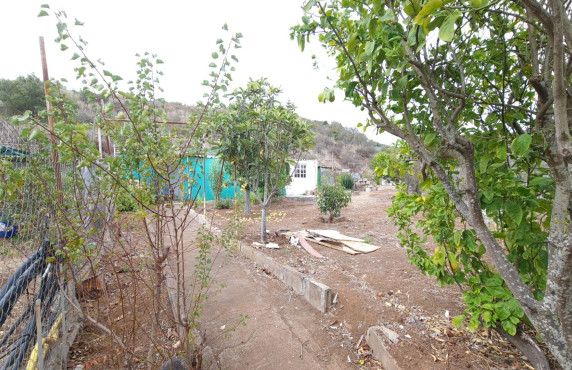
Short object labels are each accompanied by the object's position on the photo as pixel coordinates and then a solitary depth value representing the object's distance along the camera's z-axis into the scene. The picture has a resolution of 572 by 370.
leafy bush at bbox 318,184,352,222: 8.11
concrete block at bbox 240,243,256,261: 5.28
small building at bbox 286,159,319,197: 18.38
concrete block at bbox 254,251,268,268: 4.79
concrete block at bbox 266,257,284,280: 4.27
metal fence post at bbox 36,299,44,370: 1.56
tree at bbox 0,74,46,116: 17.11
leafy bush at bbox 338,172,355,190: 18.47
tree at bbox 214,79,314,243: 5.36
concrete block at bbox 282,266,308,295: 3.70
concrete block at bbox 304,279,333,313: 3.28
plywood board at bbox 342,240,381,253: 5.14
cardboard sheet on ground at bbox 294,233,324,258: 5.07
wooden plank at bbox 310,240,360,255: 5.11
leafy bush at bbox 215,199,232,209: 11.41
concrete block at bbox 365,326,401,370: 2.22
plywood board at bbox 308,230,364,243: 5.88
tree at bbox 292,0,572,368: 1.45
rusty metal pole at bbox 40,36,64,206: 2.32
